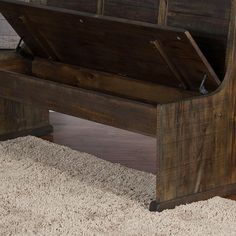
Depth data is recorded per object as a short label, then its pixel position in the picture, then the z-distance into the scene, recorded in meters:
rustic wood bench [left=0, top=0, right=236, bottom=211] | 4.24
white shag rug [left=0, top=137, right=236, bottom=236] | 3.96
